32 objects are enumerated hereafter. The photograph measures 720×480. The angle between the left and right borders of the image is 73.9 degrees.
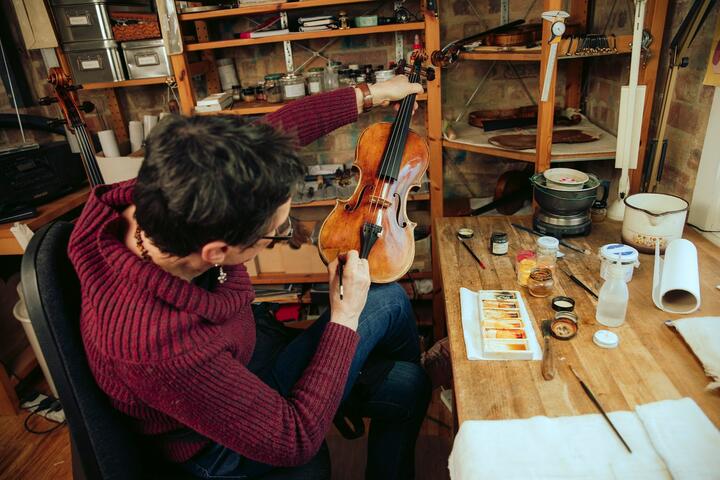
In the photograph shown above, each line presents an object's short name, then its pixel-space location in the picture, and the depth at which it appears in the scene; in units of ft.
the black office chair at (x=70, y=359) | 2.79
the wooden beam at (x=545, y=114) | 4.74
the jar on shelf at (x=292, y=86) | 6.96
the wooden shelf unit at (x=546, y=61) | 4.68
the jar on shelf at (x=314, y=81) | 7.05
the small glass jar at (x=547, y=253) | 4.25
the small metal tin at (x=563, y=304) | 3.79
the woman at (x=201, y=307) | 2.55
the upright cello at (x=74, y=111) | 5.93
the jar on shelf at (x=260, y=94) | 7.37
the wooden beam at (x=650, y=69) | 4.61
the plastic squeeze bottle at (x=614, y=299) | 3.54
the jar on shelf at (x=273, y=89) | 7.08
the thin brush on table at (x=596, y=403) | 2.68
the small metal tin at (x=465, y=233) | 5.14
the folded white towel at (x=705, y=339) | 3.04
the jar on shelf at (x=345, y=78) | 7.09
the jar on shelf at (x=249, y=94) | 7.36
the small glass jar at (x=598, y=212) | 5.29
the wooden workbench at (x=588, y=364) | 2.94
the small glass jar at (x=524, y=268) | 4.18
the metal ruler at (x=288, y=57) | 7.57
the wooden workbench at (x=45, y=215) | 6.03
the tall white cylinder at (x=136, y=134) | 7.62
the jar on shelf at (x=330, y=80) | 7.18
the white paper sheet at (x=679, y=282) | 3.59
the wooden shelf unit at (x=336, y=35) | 6.38
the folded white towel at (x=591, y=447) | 2.53
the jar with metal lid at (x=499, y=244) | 4.69
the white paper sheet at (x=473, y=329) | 3.40
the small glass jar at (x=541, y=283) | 4.02
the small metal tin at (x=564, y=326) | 3.50
